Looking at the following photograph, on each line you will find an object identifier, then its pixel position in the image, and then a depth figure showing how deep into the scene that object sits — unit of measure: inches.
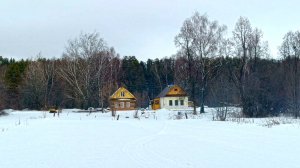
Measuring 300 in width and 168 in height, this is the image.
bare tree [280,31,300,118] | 1702.0
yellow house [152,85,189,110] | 2406.5
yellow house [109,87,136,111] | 2427.4
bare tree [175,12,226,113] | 1740.9
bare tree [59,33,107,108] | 2079.2
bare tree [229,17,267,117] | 1691.7
